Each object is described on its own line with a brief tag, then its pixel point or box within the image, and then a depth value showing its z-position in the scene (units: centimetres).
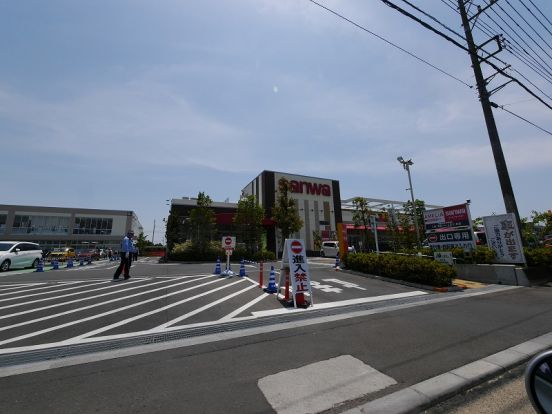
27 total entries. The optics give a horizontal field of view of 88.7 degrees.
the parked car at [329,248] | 3444
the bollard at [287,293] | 841
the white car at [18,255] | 1539
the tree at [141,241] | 6529
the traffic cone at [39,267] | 1511
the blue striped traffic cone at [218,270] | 1392
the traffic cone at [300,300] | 769
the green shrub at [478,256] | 1362
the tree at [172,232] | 3269
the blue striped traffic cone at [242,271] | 1337
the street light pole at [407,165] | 2884
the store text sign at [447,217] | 1397
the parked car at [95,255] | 3185
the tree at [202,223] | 2784
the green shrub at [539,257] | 1272
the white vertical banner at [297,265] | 788
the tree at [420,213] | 4201
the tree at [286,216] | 3256
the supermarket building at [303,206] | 3784
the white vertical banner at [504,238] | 1295
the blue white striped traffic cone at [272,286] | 964
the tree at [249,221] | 3011
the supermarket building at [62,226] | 5106
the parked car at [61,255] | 2956
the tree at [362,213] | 3928
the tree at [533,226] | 2639
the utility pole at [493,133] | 1309
